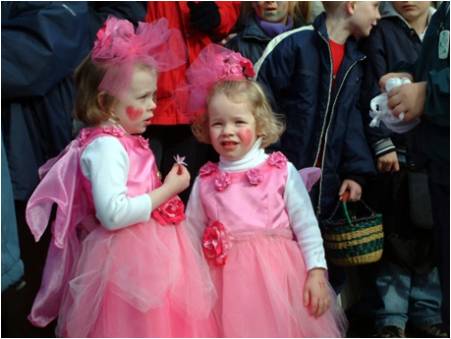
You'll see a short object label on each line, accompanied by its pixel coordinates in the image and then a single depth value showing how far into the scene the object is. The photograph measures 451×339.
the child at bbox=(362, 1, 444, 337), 3.65
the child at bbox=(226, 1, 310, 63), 3.89
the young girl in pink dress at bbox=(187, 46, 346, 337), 2.71
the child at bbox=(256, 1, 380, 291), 3.59
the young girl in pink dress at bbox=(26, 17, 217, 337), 2.64
